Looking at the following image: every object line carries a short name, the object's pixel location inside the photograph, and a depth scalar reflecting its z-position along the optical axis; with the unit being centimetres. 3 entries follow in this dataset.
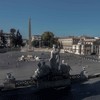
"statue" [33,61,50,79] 752
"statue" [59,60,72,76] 793
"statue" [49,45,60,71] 784
